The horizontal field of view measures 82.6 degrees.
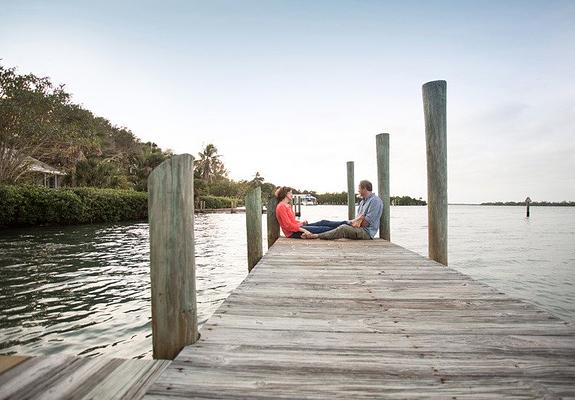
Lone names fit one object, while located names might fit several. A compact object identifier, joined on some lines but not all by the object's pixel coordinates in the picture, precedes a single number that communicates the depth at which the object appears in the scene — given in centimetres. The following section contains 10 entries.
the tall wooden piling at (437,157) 510
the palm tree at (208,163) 6112
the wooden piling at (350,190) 1255
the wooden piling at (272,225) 835
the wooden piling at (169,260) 199
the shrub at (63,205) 1670
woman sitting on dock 787
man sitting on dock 765
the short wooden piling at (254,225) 686
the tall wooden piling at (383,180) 825
